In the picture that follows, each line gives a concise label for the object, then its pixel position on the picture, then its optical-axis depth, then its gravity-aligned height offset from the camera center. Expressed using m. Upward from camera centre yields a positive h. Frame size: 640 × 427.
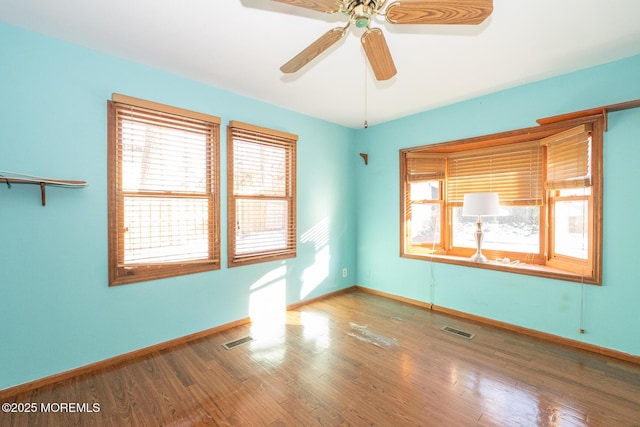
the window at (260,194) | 3.17 +0.20
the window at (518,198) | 2.68 +0.15
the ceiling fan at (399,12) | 1.30 +0.96
